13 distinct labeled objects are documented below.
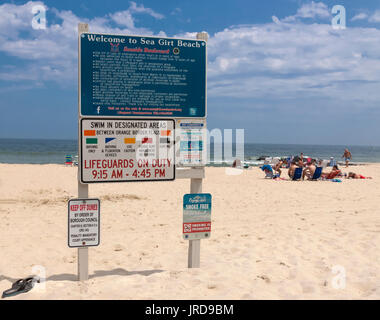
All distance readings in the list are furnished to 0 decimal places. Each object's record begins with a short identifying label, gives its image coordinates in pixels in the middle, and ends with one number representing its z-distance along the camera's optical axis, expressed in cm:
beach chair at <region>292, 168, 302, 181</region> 1555
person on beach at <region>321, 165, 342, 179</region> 1603
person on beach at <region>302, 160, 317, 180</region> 1568
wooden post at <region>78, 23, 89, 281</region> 401
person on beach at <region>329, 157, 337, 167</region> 2926
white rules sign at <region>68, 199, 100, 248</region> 399
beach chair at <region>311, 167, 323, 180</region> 1563
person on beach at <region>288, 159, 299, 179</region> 1576
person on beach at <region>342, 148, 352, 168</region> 2801
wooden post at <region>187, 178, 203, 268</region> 441
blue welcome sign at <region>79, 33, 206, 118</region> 389
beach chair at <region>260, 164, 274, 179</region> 1689
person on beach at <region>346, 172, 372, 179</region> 1712
